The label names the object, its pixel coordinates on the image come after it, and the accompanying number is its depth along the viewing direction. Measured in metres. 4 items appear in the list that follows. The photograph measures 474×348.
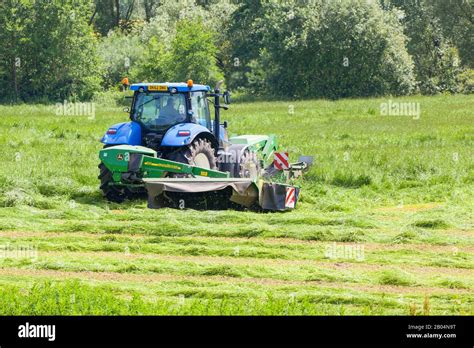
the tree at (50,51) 55.62
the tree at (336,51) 54.66
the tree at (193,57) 55.03
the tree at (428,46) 61.56
